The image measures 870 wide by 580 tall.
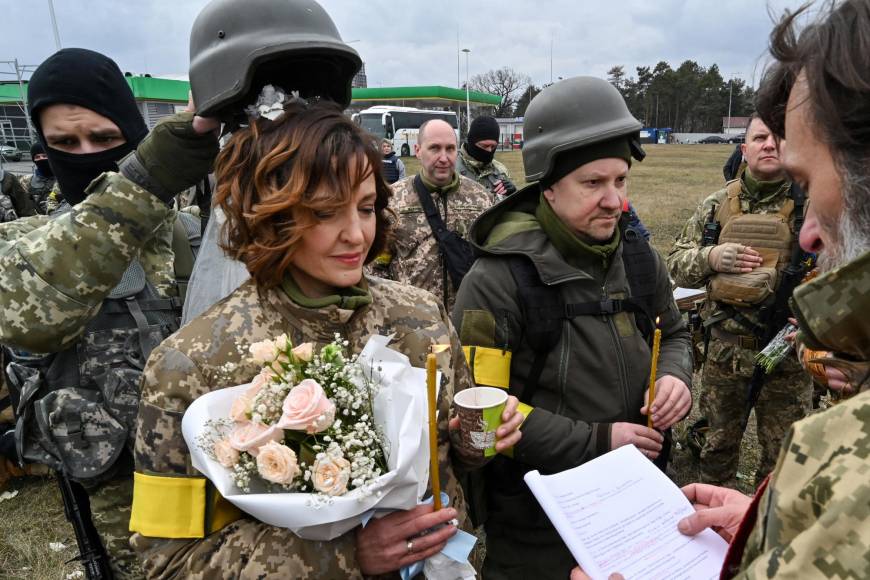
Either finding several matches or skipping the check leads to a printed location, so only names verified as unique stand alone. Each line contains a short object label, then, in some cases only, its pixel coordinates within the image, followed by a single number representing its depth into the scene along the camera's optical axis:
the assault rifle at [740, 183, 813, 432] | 3.66
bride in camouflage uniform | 1.41
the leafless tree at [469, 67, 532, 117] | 73.81
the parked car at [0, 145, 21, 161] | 27.61
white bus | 30.27
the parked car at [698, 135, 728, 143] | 64.62
